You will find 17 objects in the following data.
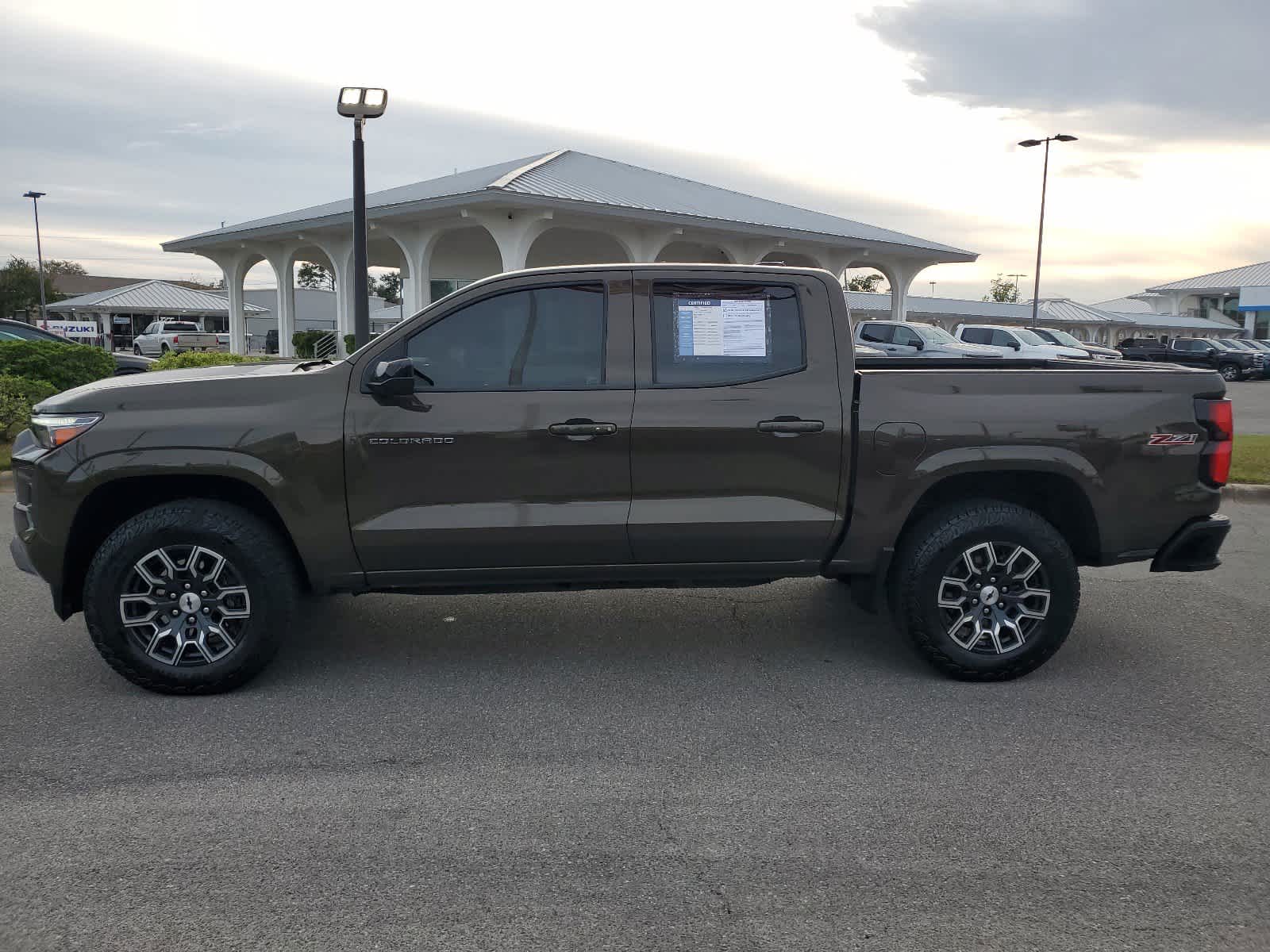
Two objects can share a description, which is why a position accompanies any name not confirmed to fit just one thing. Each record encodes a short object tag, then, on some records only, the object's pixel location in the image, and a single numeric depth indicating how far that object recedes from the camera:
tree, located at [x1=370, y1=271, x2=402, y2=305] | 100.81
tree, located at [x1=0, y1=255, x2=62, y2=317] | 72.31
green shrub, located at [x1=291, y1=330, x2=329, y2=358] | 34.81
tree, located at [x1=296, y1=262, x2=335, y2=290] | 115.19
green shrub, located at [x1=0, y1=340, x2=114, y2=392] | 13.08
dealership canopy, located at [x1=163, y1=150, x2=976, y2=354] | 22.17
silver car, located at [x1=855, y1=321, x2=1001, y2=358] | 24.25
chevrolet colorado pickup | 4.46
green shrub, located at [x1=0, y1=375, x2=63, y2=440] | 12.12
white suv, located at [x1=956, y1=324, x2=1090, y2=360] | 26.41
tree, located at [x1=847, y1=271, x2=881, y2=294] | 97.01
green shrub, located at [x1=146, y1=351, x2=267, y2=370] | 17.11
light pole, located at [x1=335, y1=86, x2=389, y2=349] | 11.78
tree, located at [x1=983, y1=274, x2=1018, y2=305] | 117.56
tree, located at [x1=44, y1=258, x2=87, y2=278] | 93.50
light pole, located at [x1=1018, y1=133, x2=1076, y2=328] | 35.62
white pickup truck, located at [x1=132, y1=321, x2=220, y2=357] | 43.97
